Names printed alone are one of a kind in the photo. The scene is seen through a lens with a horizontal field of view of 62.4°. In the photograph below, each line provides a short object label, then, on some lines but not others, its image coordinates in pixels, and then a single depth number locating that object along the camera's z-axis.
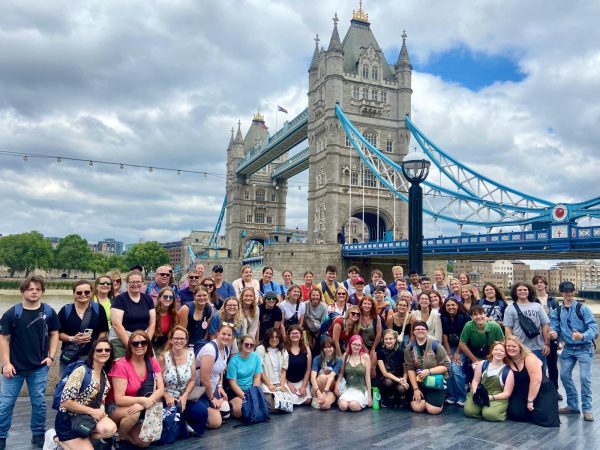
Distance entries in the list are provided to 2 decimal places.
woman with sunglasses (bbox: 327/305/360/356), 6.65
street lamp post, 9.03
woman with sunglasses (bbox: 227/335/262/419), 6.03
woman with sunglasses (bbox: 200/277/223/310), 6.59
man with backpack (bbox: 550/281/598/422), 6.13
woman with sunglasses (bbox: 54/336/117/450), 4.48
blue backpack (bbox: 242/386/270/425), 5.79
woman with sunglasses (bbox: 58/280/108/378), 5.28
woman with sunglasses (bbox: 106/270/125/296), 6.62
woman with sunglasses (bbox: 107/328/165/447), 4.88
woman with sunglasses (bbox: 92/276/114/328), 6.02
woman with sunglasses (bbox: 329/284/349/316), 7.32
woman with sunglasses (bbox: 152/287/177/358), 5.71
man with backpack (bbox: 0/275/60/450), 4.82
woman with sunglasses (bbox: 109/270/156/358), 5.43
